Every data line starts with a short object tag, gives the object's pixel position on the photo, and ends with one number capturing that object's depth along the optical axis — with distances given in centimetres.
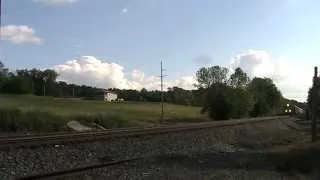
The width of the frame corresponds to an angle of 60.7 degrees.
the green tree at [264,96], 6665
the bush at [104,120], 2240
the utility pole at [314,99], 1753
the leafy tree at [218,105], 4774
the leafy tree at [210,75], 5798
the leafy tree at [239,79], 5644
